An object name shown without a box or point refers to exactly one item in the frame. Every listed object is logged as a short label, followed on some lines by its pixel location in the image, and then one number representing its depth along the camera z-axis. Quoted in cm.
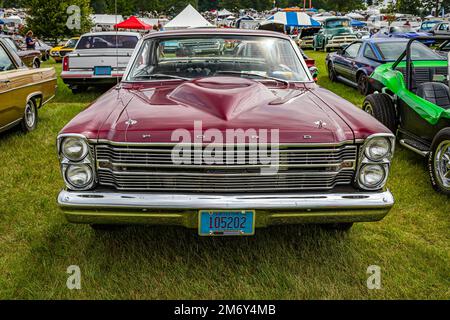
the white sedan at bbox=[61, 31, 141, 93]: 950
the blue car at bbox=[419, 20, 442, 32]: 3566
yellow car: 1785
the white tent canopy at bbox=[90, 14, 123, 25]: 4953
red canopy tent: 2945
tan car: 584
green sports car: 455
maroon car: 274
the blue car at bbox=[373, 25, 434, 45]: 2524
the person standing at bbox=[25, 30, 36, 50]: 1856
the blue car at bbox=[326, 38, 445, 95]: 897
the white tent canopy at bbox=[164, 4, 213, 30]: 2425
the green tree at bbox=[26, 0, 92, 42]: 2842
